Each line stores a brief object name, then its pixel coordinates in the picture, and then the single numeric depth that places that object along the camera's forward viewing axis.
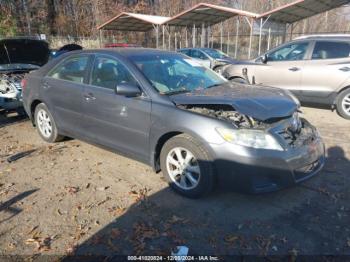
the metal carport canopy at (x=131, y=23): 22.28
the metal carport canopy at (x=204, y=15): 19.44
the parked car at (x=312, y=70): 7.16
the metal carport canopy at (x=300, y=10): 17.63
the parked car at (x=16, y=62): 7.13
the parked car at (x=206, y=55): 15.22
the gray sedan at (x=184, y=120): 3.22
